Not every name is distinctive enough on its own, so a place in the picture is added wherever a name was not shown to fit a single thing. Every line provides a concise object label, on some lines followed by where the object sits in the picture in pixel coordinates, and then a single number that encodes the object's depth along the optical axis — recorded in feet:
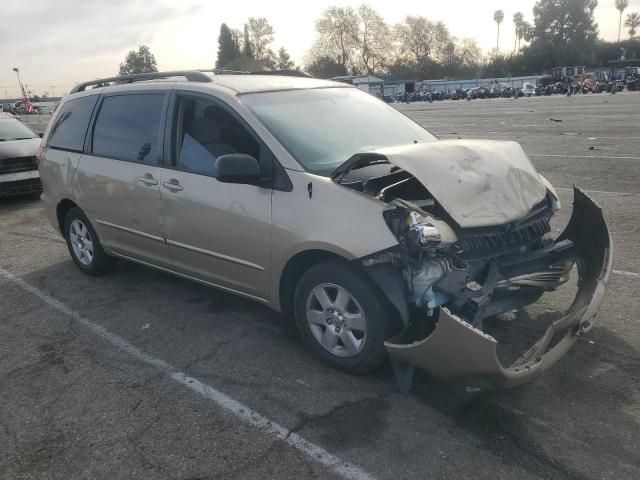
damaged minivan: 10.09
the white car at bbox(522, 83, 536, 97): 171.32
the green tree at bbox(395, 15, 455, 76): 369.09
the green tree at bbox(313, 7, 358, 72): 360.69
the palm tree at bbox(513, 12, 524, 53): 371.35
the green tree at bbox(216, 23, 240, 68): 384.88
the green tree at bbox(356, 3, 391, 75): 367.45
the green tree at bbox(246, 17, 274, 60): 376.89
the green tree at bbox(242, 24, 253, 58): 376.44
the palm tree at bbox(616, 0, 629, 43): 437.58
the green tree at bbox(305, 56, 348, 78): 339.98
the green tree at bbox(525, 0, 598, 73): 306.14
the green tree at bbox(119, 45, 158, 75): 366.63
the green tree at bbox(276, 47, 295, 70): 355.85
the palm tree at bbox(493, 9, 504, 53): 443.32
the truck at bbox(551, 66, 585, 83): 244.94
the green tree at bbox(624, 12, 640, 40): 430.86
